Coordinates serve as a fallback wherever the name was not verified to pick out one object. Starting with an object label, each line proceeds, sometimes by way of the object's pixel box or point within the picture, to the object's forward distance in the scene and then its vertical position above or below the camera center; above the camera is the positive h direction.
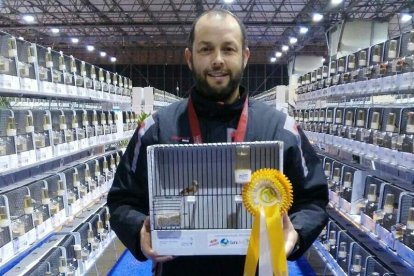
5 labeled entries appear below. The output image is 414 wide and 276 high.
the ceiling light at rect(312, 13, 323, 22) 10.90 +1.82
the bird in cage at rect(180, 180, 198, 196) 1.35 -0.29
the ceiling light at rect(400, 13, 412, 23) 11.59 +1.97
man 1.40 -0.14
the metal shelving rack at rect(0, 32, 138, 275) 2.91 -0.67
